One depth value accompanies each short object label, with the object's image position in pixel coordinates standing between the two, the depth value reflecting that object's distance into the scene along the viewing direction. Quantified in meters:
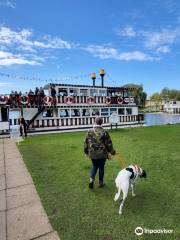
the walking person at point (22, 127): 14.16
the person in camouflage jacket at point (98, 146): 4.58
